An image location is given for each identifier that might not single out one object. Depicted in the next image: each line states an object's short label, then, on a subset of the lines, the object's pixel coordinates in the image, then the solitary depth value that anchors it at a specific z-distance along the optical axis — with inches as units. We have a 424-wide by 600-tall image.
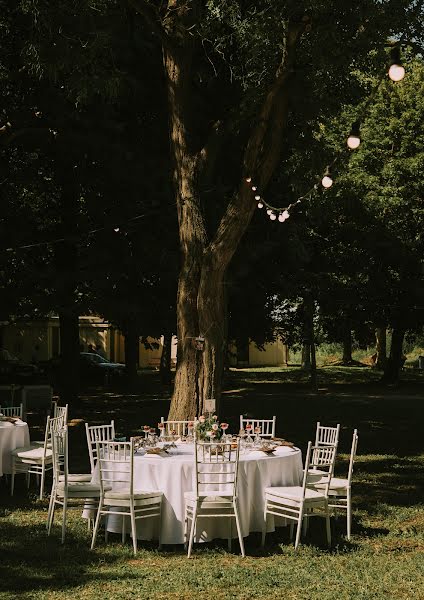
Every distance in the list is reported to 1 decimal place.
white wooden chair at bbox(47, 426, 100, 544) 365.4
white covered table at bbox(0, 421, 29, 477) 494.9
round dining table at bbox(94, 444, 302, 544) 357.1
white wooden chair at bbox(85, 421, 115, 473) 388.7
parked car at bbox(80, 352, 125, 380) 1444.4
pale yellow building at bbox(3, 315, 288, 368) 2022.6
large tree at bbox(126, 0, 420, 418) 499.5
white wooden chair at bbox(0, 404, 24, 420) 569.2
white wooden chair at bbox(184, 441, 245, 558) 345.4
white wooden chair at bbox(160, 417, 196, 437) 429.2
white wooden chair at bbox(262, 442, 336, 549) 352.2
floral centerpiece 390.3
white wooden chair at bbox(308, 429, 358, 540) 371.9
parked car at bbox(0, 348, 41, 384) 1379.2
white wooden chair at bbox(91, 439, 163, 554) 349.1
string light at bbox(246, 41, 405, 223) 253.4
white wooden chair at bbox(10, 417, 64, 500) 468.4
